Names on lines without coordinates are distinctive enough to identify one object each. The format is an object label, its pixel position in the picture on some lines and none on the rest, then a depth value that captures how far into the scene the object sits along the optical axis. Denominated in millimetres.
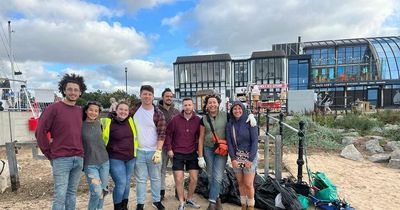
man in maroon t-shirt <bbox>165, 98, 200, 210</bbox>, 4035
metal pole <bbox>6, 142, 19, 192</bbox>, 5457
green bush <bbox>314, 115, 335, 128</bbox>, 13168
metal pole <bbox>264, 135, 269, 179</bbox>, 5074
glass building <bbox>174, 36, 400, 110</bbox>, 32531
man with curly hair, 3172
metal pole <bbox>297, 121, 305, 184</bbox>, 4375
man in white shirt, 3920
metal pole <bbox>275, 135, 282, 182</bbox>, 4798
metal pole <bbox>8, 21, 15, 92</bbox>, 23950
